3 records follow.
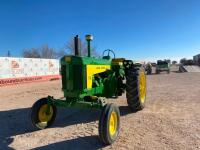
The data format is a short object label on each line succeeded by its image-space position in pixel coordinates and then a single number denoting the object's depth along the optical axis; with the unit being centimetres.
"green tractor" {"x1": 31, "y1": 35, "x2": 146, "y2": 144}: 327
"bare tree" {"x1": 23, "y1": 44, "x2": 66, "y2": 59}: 4509
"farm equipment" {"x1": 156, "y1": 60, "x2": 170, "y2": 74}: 2154
